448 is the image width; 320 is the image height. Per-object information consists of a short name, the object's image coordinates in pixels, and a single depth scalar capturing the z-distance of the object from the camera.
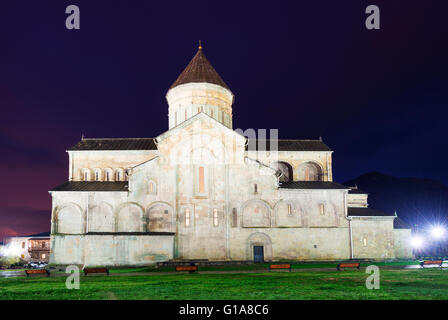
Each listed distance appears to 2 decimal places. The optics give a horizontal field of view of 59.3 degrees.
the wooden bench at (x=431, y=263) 26.66
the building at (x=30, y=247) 63.47
